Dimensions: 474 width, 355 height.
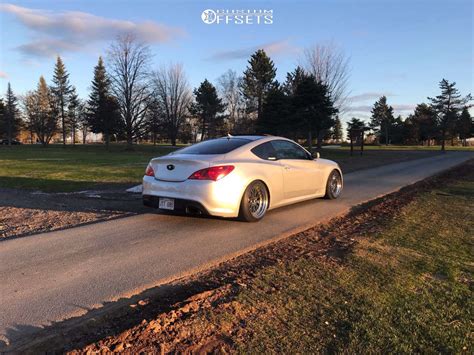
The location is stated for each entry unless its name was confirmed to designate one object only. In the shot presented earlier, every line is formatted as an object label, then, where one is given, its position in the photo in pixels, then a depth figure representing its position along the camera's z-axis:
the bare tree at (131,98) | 55.69
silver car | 6.11
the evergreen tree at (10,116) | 78.94
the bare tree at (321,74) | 39.00
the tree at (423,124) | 79.55
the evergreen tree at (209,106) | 74.12
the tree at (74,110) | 78.94
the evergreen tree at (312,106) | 34.38
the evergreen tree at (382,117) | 98.31
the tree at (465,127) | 69.18
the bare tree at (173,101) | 76.19
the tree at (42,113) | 74.69
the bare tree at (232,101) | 72.62
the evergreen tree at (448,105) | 56.16
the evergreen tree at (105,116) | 57.47
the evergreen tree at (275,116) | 39.31
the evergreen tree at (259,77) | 61.59
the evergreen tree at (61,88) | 77.12
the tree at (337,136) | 106.43
